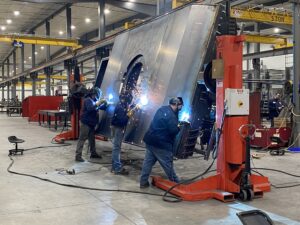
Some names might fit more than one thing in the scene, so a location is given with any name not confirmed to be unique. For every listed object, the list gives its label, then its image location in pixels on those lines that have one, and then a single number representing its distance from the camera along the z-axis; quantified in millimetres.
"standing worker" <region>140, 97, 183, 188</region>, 5480
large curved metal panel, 6195
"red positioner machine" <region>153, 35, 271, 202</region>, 5348
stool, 9028
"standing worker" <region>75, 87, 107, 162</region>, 7965
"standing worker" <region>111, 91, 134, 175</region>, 6742
